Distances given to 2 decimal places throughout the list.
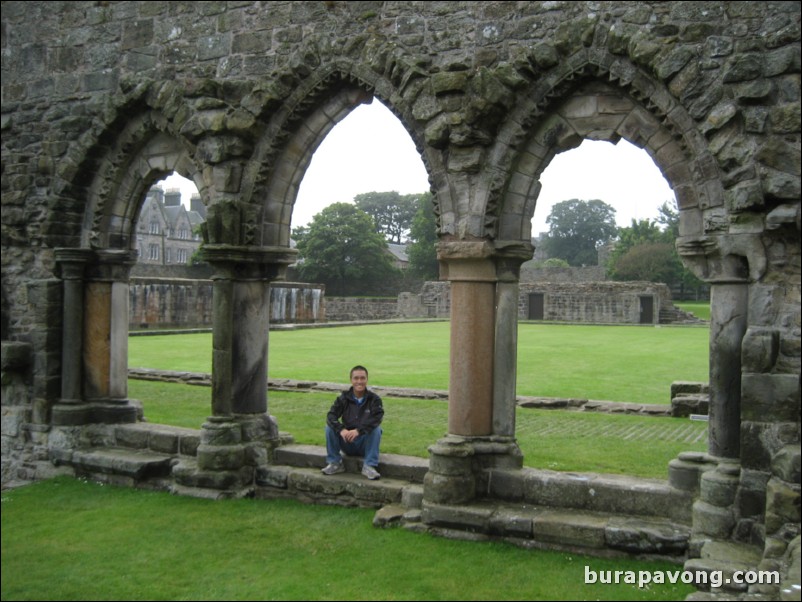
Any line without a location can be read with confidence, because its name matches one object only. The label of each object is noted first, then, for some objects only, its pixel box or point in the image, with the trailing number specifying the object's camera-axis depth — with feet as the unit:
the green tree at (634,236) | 186.50
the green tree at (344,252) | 169.27
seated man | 22.75
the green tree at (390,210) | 241.96
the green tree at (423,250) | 183.74
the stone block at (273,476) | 23.49
